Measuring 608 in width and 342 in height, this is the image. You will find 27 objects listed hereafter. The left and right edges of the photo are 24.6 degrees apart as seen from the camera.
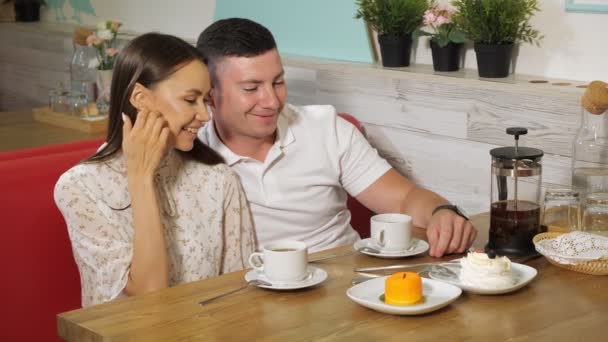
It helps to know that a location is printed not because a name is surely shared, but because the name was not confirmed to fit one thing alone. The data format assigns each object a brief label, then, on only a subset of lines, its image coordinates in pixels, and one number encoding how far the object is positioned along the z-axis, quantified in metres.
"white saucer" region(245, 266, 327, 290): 2.58
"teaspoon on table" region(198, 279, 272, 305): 2.55
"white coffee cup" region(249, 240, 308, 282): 2.61
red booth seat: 3.08
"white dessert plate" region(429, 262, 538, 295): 2.56
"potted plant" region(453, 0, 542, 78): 3.45
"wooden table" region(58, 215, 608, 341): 2.39
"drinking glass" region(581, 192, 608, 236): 2.89
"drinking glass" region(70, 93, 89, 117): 4.44
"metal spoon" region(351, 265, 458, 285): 2.65
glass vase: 4.44
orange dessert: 2.48
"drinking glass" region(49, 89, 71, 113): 4.50
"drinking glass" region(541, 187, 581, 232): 2.92
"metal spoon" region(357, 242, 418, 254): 2.83
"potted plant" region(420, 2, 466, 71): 3.60
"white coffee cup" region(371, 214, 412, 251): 2.82
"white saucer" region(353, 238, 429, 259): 2.80
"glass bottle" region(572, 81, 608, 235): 3.19
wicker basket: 2.67
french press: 2.82
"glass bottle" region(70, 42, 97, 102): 4.64
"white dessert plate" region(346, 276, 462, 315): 2.45
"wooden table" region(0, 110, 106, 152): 4.07
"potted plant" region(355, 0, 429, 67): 3.70
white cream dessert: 2.56
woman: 2.91
